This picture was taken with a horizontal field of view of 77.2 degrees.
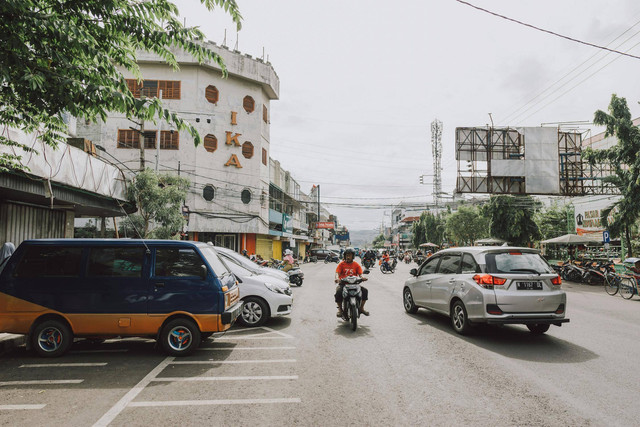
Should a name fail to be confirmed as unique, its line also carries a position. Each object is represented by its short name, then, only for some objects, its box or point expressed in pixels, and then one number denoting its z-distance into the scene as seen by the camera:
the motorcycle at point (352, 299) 8.14
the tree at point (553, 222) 45.47
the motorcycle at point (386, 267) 29.84
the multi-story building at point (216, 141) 33.53
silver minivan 6.91
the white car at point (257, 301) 8.81
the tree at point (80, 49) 4.36
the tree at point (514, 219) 30.36
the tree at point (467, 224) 52.56
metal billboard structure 25.70
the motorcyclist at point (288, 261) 19.58
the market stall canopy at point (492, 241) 31.40
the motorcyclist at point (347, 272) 8.75
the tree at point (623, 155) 19.91
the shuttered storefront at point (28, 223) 11.34
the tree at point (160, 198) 18.22
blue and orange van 6.24
